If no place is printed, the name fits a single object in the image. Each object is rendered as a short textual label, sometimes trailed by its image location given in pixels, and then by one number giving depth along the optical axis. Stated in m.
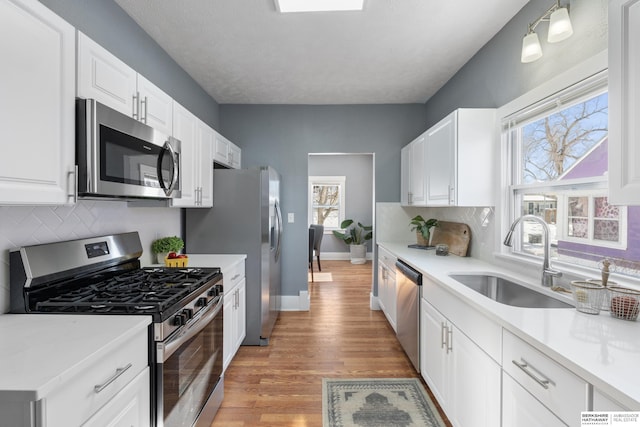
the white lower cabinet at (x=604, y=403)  0.78
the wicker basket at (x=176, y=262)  2.27
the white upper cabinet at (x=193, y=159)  2.18
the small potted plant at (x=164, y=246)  2.40
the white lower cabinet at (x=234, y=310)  2.31
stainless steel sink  1.65
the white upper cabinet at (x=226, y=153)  2.97
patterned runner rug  1.88
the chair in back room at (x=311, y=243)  4.95
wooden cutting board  2.75
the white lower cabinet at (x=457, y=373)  1.34
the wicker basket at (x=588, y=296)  1.26
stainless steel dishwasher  2.30
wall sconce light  1.51
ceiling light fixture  1.94
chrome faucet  1.69
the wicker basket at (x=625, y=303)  1.18
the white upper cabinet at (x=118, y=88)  1.28
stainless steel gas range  1.29
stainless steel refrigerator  2.85
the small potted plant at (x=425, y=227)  3.25
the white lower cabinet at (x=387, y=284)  3.07
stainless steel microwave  1.24
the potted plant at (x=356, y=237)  7.16
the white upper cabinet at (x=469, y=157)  2.37
